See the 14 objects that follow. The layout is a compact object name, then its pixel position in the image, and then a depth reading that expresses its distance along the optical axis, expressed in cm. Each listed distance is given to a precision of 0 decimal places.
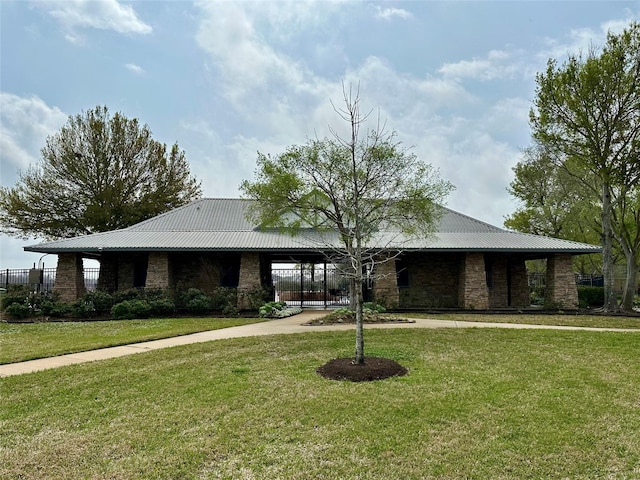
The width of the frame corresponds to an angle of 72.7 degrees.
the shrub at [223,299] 1711
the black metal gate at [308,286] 2139
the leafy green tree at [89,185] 2938
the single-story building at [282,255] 1759
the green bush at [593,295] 2231
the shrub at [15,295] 1595
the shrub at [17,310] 1556
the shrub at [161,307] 1606
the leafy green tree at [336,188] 1427
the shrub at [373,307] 1571
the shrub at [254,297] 1748
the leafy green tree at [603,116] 1736
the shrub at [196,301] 1648
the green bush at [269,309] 1562
